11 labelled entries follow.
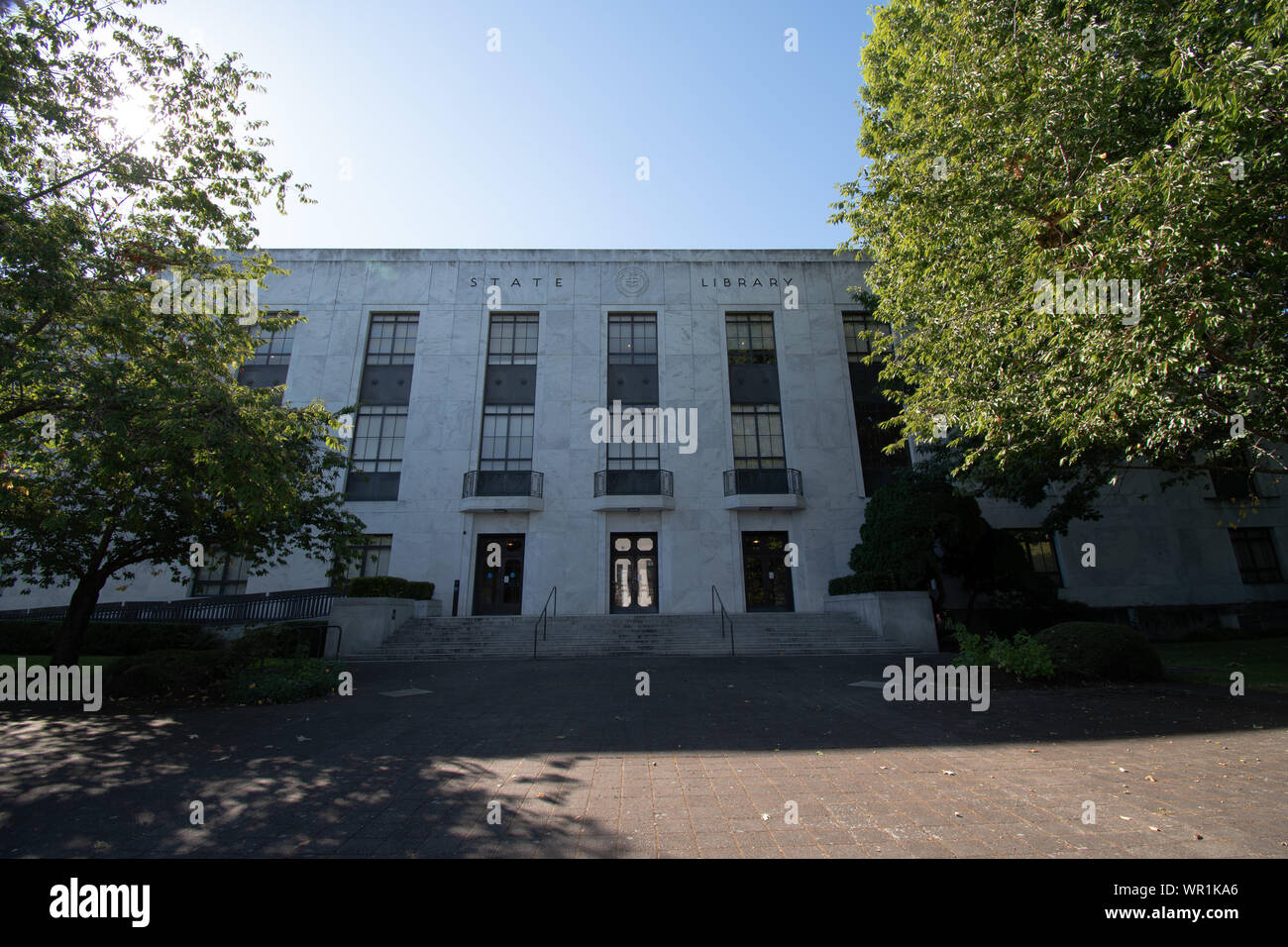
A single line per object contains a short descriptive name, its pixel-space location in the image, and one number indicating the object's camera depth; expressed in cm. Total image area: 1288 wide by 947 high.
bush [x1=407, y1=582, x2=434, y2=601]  1950
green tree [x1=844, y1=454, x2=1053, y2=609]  1770
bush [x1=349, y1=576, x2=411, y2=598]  1766
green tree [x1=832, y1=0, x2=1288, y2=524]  641
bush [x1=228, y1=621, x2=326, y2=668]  1039
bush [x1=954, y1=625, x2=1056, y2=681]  952
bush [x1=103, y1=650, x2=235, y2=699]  958
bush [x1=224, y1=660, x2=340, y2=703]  923
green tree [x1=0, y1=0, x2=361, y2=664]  730
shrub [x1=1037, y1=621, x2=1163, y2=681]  960
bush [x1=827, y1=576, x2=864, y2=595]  1894
